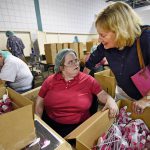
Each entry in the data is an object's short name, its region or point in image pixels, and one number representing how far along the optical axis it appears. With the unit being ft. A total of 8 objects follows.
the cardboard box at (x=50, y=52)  11.56
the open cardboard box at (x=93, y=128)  2.53
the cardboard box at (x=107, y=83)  5.21
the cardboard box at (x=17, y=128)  2.09
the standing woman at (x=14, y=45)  14.35
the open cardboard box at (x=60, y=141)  2.54
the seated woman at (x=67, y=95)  4.20
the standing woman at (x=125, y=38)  3.35
